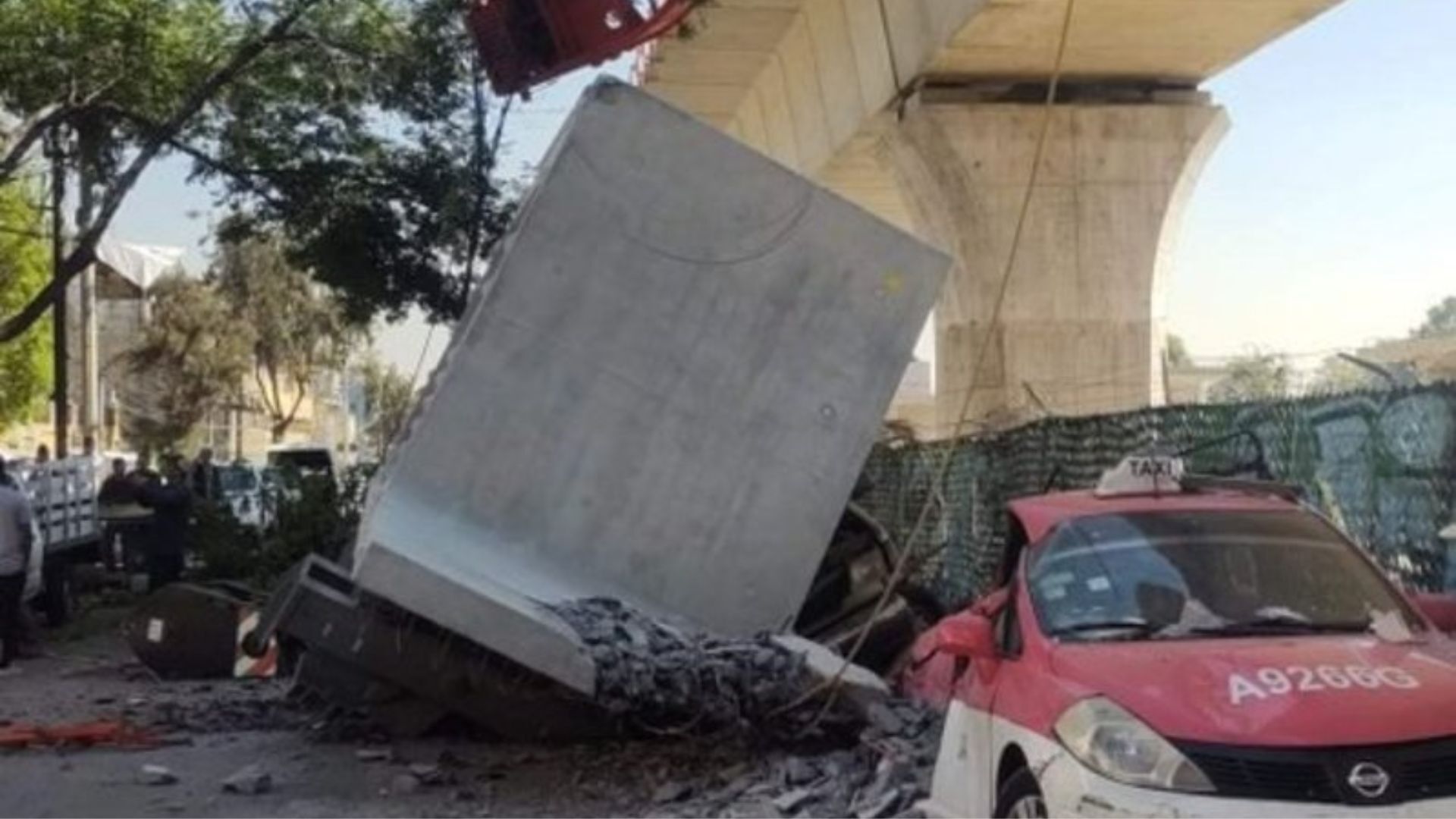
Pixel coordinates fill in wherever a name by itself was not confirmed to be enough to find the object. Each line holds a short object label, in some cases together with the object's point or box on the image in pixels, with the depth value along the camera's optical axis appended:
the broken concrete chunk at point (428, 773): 9.53
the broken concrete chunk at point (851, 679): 9.52
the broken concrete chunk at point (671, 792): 8.91
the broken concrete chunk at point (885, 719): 9.02
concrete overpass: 18.31
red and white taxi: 5.32
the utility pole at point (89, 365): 34.34
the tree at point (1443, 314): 86.12
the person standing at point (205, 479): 26.67
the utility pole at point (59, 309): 20.84
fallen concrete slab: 10.73
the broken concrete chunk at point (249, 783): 9.55
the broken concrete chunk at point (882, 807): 7.91
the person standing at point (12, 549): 14.92
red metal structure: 18.08
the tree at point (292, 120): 19.22
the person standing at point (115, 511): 23.66
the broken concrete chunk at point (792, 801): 8.38
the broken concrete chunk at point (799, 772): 8.80
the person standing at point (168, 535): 20.25
